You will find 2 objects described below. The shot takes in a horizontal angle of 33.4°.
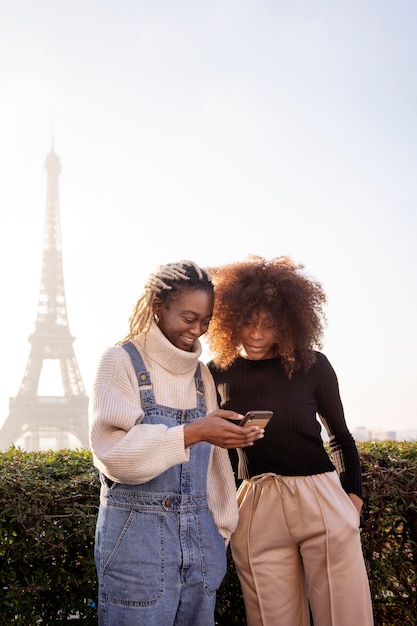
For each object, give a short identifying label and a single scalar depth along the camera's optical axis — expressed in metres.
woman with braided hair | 2.29
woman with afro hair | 2.83
